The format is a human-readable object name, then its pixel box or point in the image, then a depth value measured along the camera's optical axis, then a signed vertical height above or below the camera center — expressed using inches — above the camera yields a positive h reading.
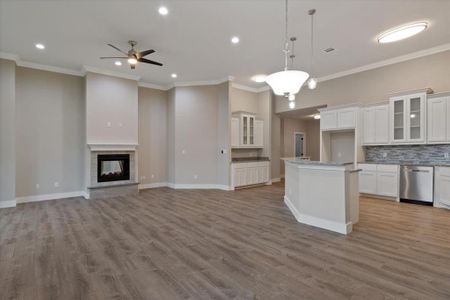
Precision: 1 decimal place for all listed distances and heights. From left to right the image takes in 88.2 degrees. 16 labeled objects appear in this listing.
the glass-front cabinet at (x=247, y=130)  318.7 +24.6
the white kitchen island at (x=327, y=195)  141.0 -31.0
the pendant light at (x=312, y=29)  149.0 +87.5
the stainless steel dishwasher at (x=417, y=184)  205.6 -33.3
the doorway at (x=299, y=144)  466.9 +6.7
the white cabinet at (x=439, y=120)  198.2 +24.4
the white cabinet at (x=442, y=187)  193.8 -33.4
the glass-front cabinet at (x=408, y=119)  211.0 +27.4
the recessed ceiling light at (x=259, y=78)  286.9 +88.2
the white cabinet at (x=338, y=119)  250.8 +32.7
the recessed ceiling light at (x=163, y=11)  143.5 +85.9
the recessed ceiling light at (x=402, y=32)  167.2 +87.1
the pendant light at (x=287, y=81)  113.7 +33.2
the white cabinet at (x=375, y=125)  234.4 +23.7
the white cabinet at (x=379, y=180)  223.8 -32.5
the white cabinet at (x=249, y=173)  295.0 -34.8
